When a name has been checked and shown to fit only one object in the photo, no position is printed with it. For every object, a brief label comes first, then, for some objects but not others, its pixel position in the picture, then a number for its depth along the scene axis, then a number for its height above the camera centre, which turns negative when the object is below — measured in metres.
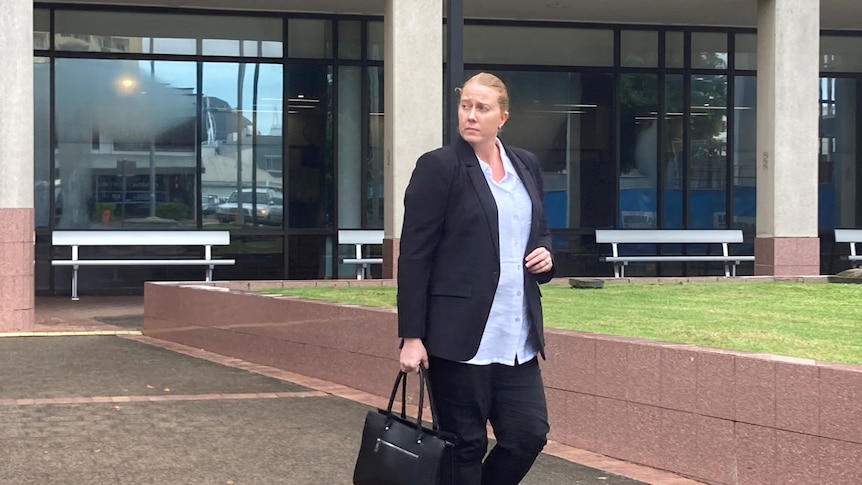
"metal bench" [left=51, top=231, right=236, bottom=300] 17.92 -0.27
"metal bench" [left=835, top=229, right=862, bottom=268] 20.69 -0.21
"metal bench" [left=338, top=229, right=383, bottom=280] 19.16 -0.23
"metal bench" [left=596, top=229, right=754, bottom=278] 20.25 -0.21
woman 4.00 -0.25
